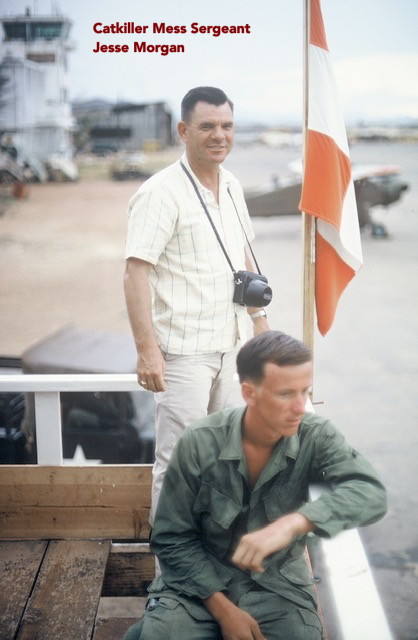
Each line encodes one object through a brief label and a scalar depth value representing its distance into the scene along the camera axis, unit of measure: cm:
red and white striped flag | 262
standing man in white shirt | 218
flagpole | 269
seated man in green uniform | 161
